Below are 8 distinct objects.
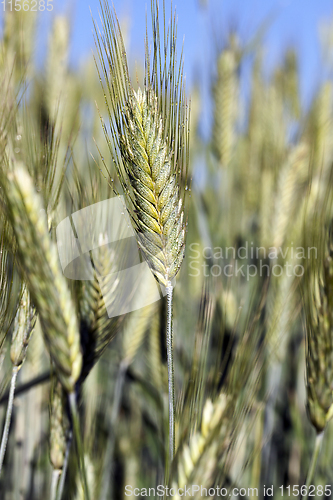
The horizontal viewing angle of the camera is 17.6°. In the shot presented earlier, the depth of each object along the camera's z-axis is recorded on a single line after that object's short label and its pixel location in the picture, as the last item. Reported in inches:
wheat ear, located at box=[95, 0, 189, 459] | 14.6
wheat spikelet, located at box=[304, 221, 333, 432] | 15.4
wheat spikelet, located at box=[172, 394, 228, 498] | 14.2
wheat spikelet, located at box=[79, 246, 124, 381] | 15.4
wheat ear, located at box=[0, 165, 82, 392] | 13.6
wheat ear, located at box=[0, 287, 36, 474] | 15.1
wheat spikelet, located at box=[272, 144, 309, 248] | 24.1
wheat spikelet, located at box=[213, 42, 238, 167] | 26.8
